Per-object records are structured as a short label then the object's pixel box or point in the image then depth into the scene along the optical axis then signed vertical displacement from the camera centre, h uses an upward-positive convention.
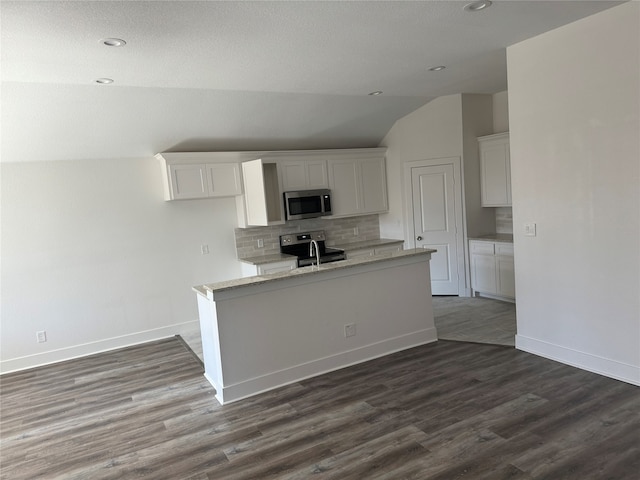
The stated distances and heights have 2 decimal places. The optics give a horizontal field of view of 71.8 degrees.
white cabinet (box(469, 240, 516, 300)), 5.64 -1.08
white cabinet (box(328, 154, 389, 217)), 6.51 +0.19
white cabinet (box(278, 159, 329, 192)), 6.05 +0.39
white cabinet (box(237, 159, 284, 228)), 5.65 +0.12
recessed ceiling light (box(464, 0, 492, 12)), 2.83 +1.18
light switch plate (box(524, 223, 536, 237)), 3.96 -0.41
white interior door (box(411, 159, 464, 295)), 6.20 -0.42
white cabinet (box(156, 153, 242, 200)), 5.39 +0.42
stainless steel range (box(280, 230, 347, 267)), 5.90 -0.67
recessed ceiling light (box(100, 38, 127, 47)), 2.90 +1.16
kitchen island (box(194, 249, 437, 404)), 3.65 -1.07
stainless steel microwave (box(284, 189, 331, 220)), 5.96 -0.02
